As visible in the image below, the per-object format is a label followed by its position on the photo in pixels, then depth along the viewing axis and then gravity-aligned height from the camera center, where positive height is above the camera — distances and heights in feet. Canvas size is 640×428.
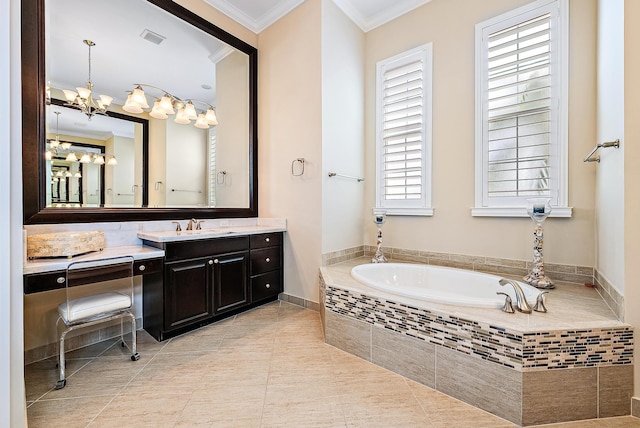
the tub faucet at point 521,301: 4.88 -1.65
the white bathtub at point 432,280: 6.50 -1.91
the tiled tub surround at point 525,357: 4.24 -2.44
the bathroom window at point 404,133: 8.89 +2.66
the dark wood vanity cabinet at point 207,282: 6.80 -2.02
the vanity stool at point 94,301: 5.25 -1.88
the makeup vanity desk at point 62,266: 4.90 -1.11
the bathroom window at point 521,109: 6.79 +2.71
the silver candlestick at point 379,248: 8.99 -1.25
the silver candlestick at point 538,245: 6.48 -0.84
